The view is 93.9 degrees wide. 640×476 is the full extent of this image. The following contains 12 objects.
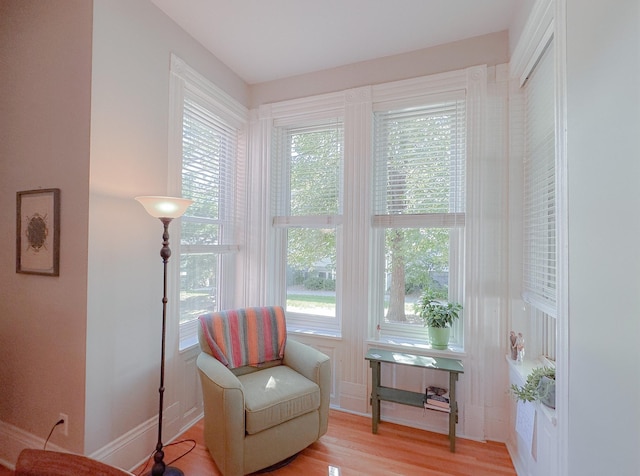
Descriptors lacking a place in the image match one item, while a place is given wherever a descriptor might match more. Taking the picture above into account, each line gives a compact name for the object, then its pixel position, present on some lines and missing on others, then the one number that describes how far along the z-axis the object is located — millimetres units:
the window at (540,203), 1680
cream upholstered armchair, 1712
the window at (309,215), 2811
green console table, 2104
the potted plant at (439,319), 2297
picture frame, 1749
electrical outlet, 1700
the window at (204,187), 2338
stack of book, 2156
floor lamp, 1702
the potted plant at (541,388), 1465
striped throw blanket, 2195
